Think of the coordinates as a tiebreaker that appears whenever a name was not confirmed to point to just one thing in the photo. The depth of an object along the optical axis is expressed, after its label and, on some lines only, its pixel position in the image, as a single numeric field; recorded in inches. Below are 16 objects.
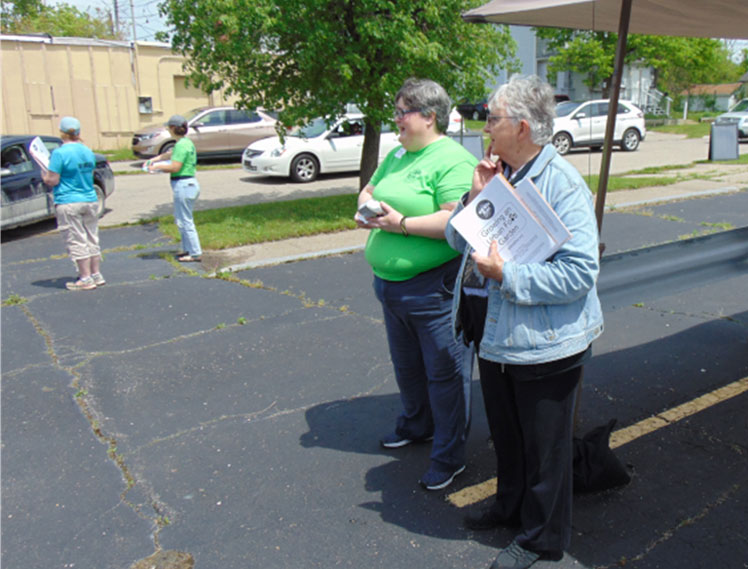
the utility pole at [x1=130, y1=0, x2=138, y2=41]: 1689.8
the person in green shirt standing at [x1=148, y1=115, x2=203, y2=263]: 320.8
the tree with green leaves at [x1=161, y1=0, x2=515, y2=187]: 368.5
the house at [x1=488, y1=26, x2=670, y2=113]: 1557.6
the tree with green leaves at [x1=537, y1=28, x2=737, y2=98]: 1165.1
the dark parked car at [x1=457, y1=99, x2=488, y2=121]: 1396.9
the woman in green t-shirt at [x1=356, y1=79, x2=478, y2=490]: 126.2
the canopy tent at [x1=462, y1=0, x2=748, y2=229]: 140.6
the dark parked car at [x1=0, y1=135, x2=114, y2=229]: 403.9
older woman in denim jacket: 97.9
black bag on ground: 130.4
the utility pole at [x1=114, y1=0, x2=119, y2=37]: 1760.2
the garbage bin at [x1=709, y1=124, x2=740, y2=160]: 676.7
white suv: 796.6
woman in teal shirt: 284.2
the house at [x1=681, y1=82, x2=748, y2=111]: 1950.5
